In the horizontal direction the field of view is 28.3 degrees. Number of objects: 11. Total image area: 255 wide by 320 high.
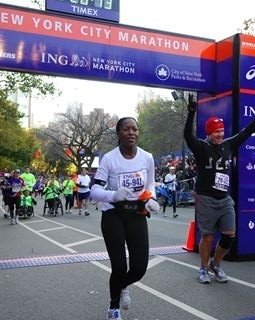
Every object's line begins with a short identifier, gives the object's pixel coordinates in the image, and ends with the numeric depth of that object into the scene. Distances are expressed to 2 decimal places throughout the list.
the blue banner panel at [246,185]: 8.09
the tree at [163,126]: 40.78
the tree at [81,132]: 66.38
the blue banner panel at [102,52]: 7.53
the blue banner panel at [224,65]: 8.27
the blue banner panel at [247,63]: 8.15
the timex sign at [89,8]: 7.89
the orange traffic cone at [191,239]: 9.03
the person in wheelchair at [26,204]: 17.84
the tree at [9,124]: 36.32
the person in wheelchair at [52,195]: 19.73
